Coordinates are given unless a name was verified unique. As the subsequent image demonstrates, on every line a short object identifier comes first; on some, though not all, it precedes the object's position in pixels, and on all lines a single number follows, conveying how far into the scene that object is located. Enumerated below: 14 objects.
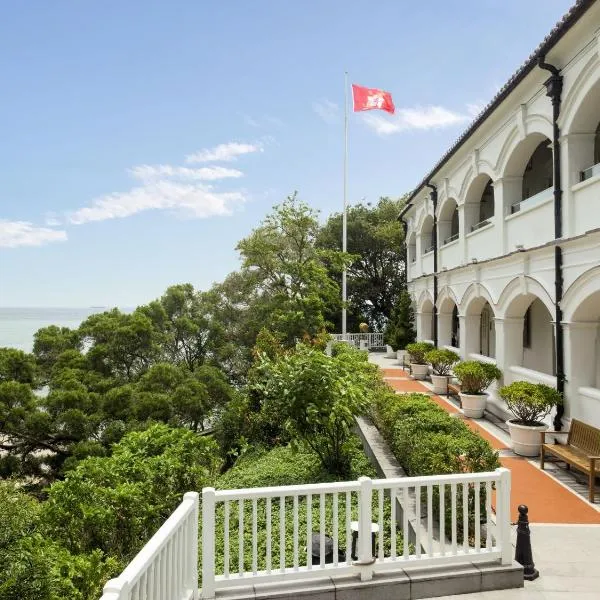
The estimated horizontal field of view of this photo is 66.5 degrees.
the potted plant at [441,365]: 15.07
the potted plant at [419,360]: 17.95
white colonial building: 8.54
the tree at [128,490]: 5.17
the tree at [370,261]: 32.22
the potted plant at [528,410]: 8.77
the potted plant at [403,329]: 23.56
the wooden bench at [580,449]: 6.78
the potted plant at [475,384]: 11.84
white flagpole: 22.93
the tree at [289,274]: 18.72
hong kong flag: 19.86
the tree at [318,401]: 6.74
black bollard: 4.66
